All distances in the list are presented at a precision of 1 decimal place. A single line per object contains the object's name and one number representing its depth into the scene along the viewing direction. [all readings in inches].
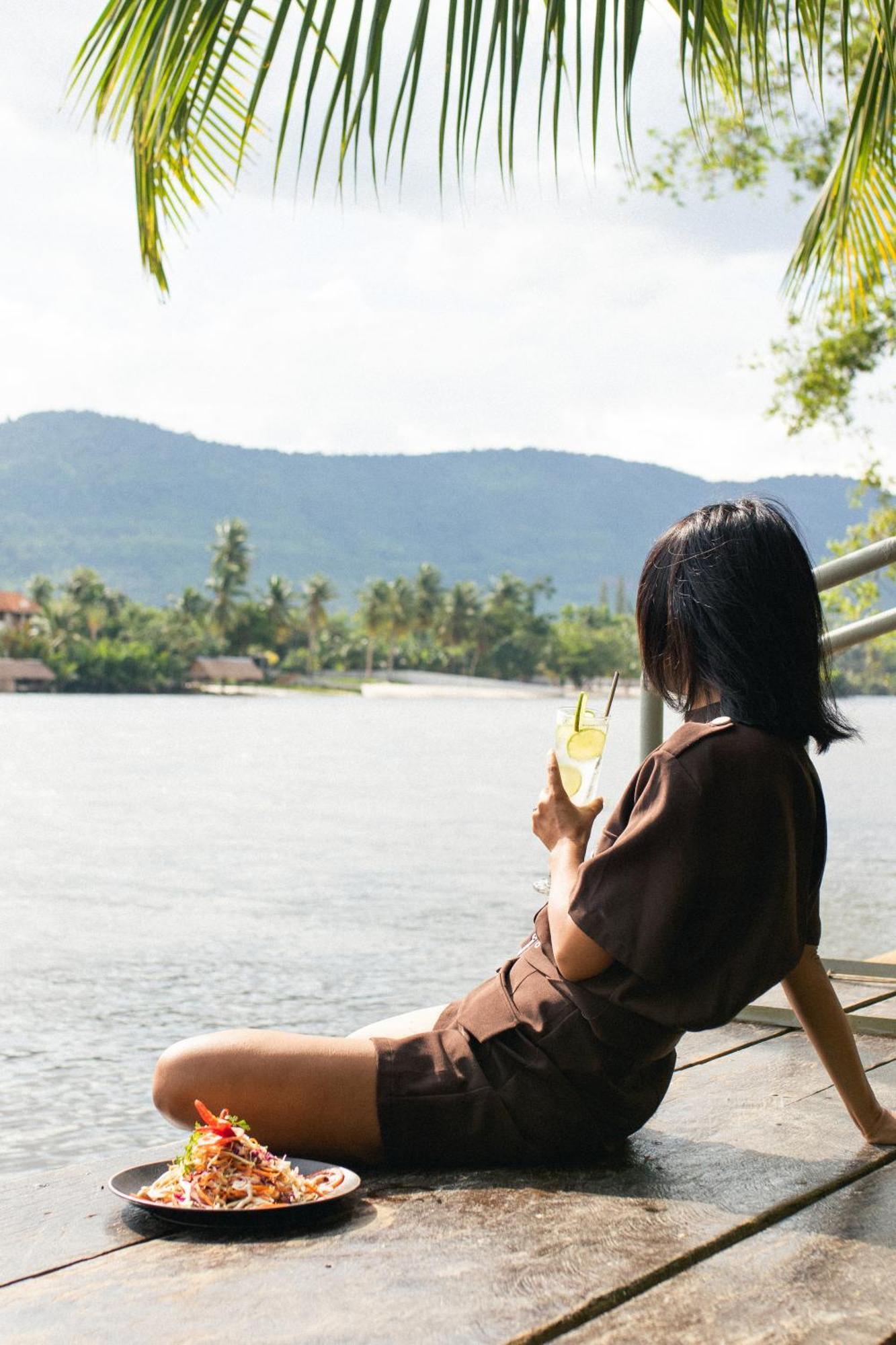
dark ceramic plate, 81.1
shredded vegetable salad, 82.9
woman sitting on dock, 83.5
